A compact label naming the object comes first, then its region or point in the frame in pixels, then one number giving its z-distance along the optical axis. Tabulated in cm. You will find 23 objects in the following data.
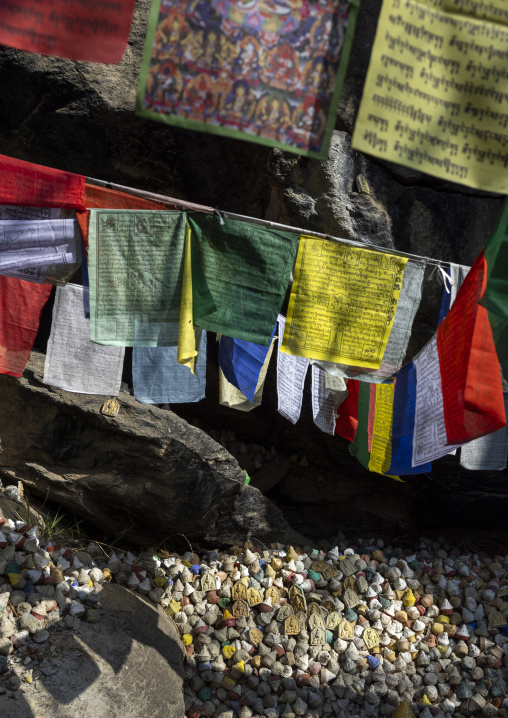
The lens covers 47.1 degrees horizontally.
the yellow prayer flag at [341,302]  266
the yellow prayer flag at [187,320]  256
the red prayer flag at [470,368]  216
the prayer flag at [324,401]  351
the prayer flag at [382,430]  313
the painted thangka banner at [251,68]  152
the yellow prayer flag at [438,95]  150
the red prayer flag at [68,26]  156
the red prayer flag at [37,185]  252
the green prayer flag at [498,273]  203
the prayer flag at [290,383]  334
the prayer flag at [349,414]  357
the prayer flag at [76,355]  294
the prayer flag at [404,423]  288
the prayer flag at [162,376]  307
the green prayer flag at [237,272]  259
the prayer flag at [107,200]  265
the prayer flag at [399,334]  283
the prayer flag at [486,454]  318
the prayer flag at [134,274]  254
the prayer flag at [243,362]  302
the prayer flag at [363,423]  331
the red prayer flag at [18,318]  293
